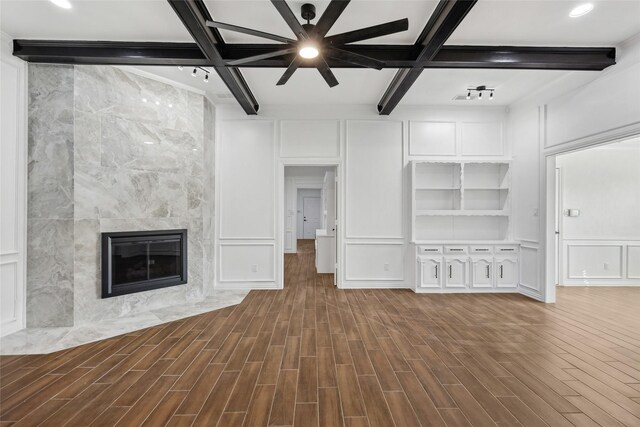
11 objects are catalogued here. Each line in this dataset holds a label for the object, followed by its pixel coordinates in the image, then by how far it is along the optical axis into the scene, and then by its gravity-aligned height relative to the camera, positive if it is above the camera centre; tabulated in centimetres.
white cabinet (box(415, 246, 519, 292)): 477 -87
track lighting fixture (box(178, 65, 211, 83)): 373 +184
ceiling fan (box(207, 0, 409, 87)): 210 +142
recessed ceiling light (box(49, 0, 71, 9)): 260 +188
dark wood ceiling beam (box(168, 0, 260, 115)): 241 +168
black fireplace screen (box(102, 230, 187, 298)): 359 -65
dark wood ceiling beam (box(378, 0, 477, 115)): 243 +170
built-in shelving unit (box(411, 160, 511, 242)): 513 +20
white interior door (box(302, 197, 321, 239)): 1396 -14
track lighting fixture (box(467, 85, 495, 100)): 430 +186
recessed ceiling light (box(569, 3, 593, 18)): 262 +187
